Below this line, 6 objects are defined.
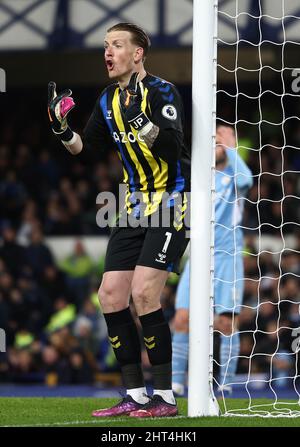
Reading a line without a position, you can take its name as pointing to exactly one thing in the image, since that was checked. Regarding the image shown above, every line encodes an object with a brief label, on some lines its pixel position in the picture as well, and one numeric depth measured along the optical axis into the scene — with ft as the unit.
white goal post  36.50
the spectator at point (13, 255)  91.15
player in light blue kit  51.90
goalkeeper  36.19
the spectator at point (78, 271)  90.74
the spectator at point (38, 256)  91.56
